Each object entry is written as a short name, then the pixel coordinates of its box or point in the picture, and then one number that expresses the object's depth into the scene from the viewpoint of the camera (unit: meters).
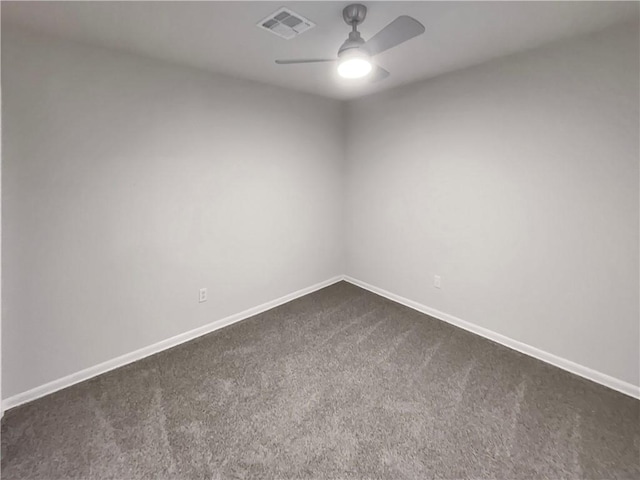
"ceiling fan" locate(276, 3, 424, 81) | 1.54
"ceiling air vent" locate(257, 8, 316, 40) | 1.71
